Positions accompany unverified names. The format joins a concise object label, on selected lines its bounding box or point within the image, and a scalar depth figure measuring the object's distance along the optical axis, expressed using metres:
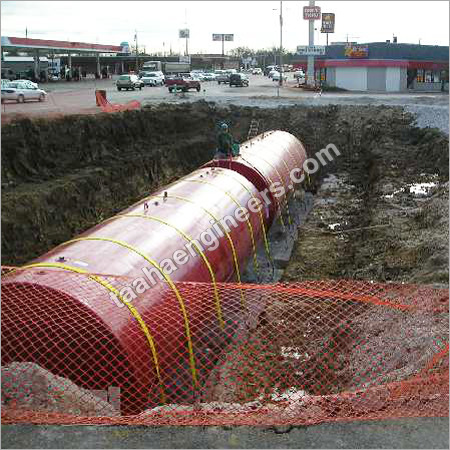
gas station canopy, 47.72
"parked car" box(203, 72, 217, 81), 69.49
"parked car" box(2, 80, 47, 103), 28.92
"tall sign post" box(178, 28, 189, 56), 99.57
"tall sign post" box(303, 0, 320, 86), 50.88
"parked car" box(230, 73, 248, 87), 53.94
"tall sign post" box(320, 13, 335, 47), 75.44
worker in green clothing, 13.44
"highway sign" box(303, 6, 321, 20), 52.97
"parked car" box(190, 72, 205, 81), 67.06
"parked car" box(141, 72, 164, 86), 51.88
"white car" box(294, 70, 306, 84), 64.66
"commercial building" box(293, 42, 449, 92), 50.94
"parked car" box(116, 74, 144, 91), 42.91
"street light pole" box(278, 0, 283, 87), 53.28
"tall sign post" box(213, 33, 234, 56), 121.07
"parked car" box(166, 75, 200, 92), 44.00
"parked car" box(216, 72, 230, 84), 62.12
